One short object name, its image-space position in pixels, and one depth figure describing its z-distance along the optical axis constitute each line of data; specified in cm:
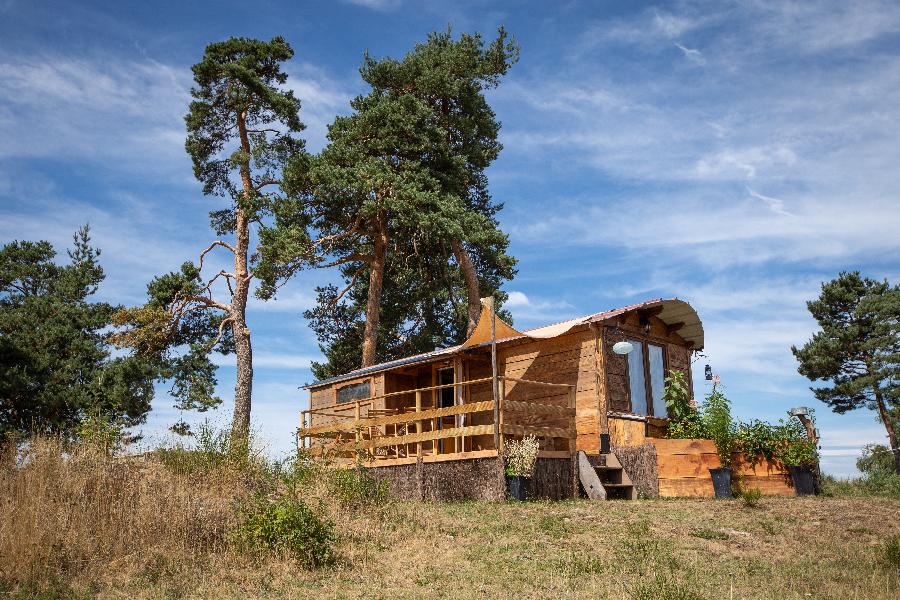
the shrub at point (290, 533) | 953
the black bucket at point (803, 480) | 1677
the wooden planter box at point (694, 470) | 1573
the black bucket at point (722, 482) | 1572
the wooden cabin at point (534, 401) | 1552
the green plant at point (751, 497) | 1308
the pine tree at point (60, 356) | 2652
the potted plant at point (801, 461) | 1678
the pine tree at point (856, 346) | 3184
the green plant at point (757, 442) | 1689
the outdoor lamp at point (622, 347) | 1691
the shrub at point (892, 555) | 863
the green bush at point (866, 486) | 1745
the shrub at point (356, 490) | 1244
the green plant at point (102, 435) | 1138
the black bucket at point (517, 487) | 1441
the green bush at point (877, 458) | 3203
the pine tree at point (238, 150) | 2623
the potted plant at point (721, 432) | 1573
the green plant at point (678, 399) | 1848
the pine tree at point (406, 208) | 2483
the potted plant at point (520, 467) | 1445
